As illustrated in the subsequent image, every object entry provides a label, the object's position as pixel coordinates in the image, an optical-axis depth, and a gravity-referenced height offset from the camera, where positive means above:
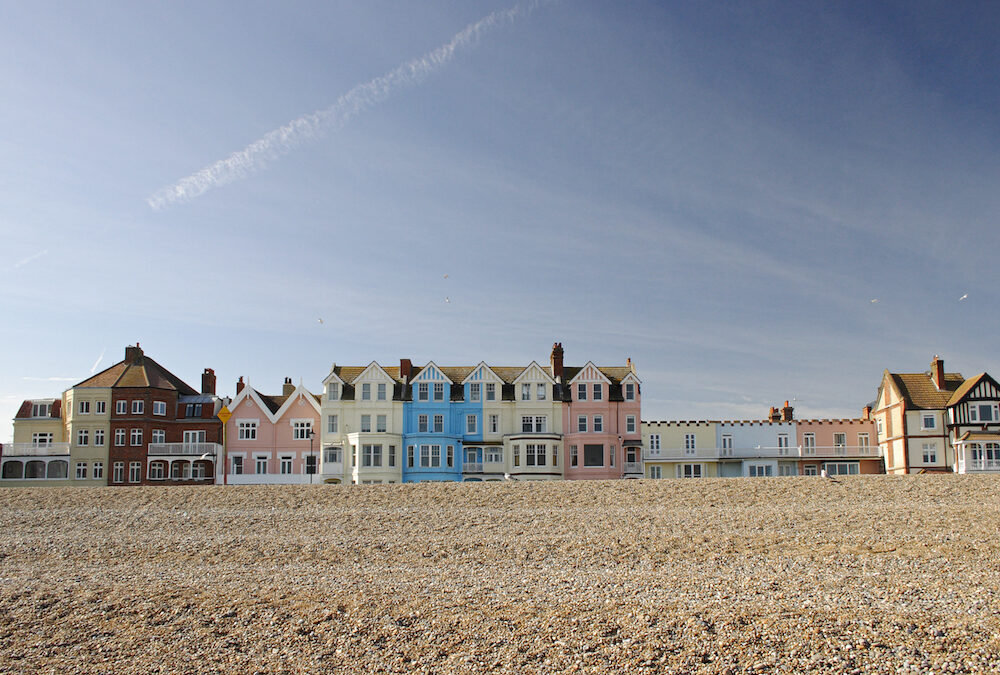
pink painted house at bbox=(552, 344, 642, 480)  54.06 +1.26
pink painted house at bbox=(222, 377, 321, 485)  55.19 +0.51
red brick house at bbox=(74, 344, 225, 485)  56.38 +1.01
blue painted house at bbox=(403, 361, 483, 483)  53.56 +1.76
